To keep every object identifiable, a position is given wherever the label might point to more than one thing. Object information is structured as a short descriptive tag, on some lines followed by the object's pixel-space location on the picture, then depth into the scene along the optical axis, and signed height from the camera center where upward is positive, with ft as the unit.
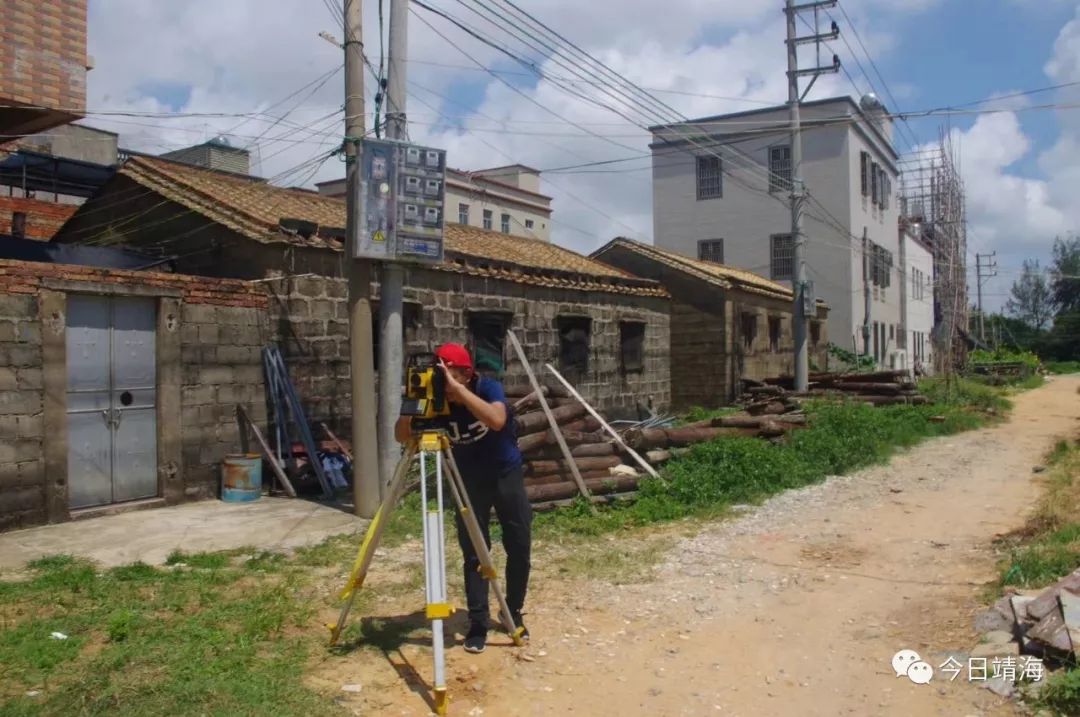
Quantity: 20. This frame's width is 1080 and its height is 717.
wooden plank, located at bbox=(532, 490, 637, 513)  28.27 -4.69
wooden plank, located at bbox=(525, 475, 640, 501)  28.25 -4.24
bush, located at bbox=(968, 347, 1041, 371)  132.26 +0.57
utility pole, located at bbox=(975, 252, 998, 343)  163.73 +16.29
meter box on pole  28.12 +5.47
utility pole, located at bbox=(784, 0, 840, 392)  61.16 +9.07
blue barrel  31.01 -4.14
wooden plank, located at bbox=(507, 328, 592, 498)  29.27 -2.43
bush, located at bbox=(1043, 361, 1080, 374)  174.98 -1.41
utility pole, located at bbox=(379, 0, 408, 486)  28.99 +2.04
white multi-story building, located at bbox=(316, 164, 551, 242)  124.26 +24.62
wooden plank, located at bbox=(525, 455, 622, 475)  30.27 -3.64
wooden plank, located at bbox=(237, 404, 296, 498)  32.14 -3.45
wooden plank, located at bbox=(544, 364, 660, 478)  32.19 -3.45
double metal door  27.94 -1.10
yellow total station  14.29 -0.46
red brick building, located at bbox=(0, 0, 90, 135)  29.81 +10.89
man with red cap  15.26 -2.12
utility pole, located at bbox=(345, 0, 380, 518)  28.55 +1.50
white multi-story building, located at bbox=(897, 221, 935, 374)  126.62 +10.35
